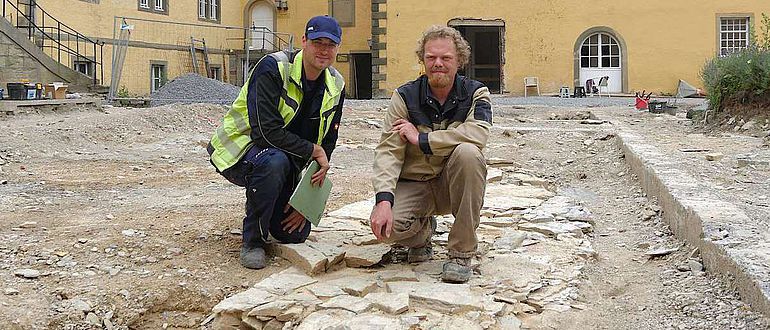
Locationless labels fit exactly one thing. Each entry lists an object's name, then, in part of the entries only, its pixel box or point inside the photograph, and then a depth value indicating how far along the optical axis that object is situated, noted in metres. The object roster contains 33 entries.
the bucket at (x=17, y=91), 12.82
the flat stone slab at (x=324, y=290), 3.63
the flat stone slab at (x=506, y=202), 5.59
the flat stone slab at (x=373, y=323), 3.22
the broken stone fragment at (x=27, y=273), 3.89
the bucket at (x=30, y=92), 13.12
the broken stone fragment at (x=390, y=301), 3.39
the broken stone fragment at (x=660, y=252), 4.34
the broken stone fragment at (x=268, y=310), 3.47
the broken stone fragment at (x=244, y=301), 3.51
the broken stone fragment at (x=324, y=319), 3.29
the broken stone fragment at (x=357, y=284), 3.65
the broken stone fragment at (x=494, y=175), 7.04
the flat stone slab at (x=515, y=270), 3.84
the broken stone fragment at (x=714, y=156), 7.37
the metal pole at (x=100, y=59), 20.34
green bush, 10.26
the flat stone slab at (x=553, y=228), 4.89
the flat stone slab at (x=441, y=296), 3.43
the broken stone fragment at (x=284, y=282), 3.71
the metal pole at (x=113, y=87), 17.56
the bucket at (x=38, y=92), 13.41
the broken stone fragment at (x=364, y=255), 4.10
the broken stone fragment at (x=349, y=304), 3.41
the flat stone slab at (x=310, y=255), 3.99
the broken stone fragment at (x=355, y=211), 5.20
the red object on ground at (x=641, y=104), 17.47
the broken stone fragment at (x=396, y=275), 3.84
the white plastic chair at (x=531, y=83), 23.81
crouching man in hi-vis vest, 4.05
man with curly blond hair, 3.73
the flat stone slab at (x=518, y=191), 6.28
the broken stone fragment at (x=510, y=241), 4.49
